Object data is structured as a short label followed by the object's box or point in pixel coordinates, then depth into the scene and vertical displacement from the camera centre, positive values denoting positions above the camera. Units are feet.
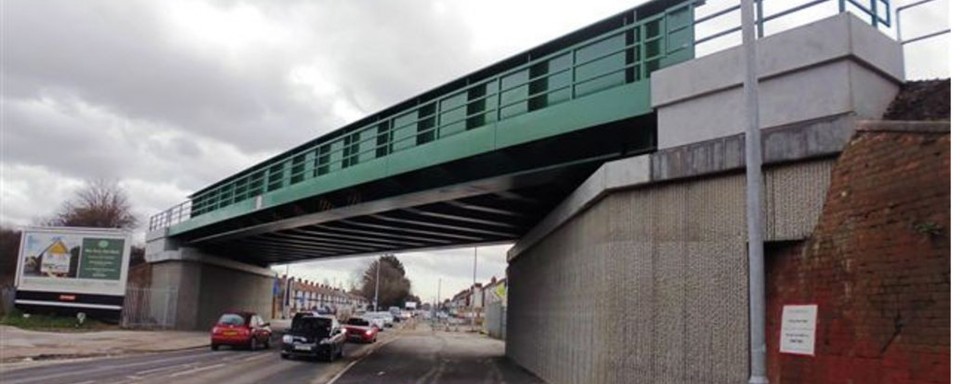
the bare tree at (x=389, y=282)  483.10 +10.00
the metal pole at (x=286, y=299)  357.45 -2.52
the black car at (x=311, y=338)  87.25 -4.62
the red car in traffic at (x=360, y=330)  138.72 -5.60
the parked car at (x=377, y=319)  212.02 -5.54
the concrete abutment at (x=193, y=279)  137.69 +1.77
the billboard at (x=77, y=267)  132.98 +2.65
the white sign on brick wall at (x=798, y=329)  30.40 -0.40
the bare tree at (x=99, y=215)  253.65 +22.23
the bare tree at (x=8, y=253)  220.43 +7.47
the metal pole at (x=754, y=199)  25.35 +3.81
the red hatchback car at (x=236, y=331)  101.19 -4.99
